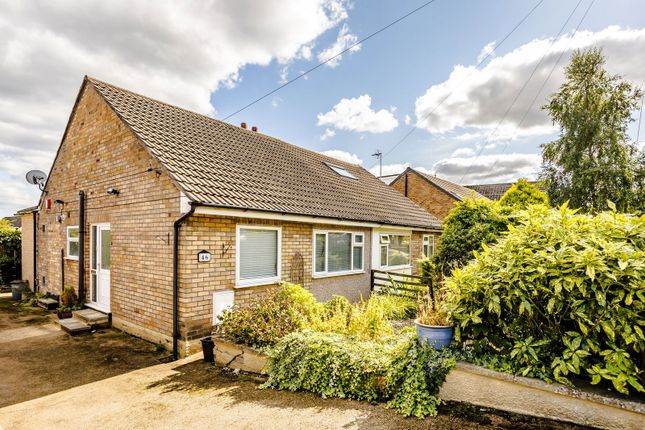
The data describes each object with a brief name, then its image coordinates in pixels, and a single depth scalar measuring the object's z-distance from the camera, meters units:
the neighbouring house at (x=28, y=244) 12.46
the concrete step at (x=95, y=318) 7.73
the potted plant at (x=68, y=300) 8.85
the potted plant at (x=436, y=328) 4.18
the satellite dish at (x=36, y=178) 11.52
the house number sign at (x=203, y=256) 6.17
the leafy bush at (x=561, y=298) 3.22
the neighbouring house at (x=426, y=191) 21.88
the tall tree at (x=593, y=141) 14.10
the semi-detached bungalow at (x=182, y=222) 6.32
